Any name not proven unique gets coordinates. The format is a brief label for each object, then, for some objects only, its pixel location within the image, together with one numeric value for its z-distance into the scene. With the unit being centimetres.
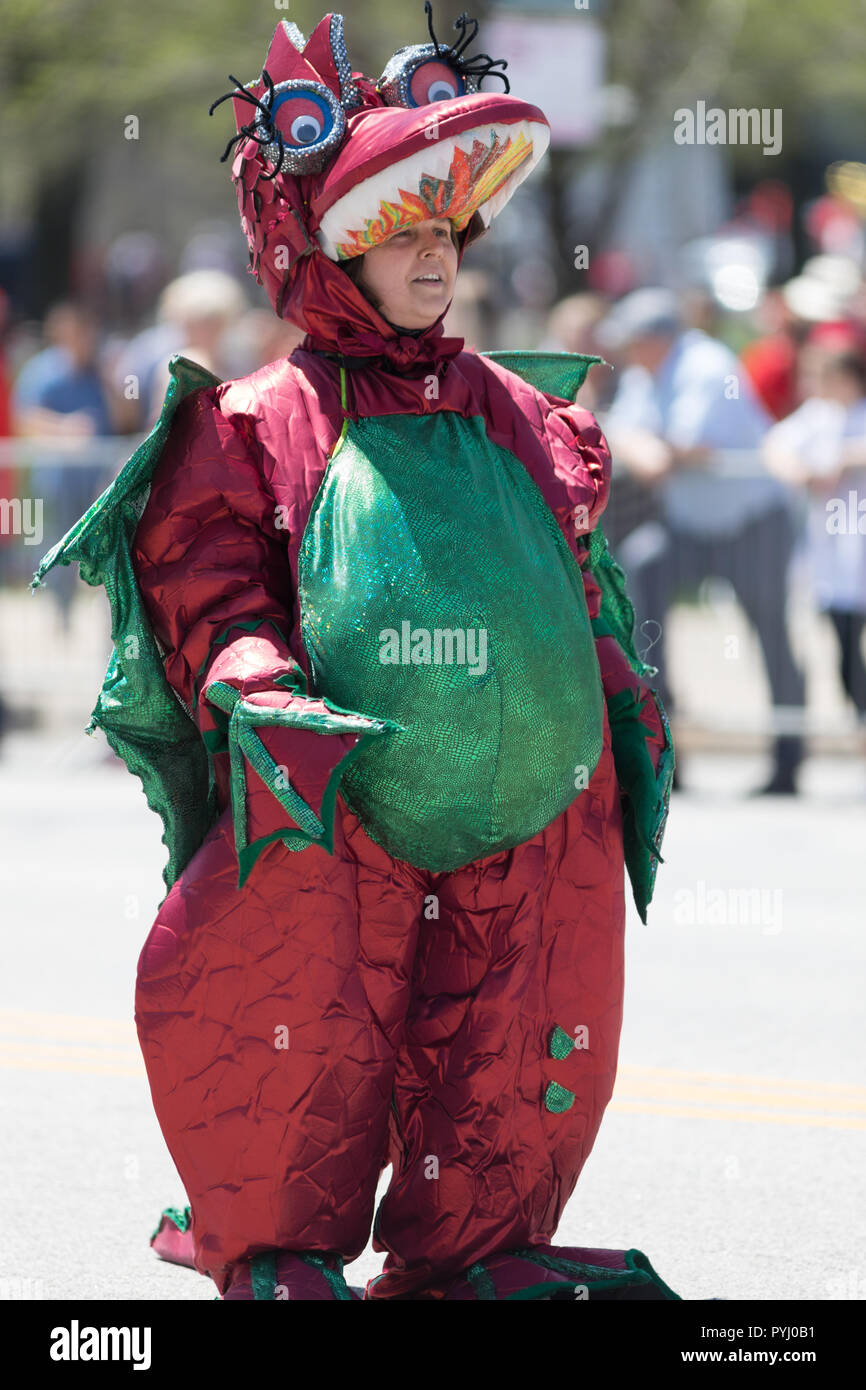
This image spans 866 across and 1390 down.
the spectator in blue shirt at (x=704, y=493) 1909
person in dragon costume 718
